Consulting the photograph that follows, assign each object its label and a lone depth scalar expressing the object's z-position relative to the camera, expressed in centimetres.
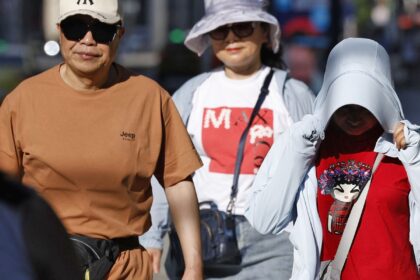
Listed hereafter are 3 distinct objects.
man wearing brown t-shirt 795
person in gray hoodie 794
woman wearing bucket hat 1007
